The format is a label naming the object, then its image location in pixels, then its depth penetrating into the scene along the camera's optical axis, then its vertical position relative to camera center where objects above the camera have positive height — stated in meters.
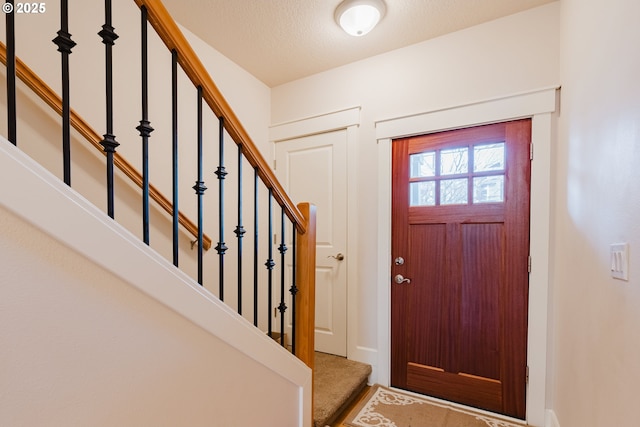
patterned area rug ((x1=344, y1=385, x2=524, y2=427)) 1.82 -1.30
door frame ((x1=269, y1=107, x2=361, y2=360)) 2.41 +0.02
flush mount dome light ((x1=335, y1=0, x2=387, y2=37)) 1.80 +1.21
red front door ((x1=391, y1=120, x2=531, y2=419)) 1.89 -0.38
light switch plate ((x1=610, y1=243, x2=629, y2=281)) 0.90 -0.16
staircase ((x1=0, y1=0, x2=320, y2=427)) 0.63 -0.16
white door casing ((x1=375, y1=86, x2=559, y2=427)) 1.80 -0.01
